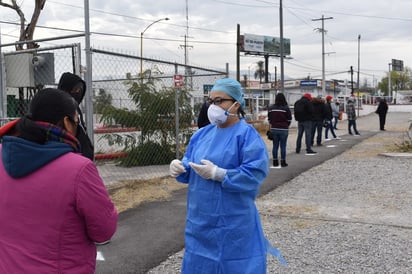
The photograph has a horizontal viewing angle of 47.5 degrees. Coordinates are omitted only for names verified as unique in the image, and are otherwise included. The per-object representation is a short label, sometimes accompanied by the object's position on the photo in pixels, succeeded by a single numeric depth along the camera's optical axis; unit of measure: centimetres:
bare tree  1895
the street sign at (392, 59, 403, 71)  10465
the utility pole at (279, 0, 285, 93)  2675
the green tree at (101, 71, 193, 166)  1081
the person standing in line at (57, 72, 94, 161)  417
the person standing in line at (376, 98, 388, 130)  2261
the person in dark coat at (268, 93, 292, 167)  1080
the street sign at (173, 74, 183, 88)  916
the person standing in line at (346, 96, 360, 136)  1964
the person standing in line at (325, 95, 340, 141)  1710
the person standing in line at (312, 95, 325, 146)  1504
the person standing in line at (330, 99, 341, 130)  2088
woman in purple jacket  199
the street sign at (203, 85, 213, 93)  1248
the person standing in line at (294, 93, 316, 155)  1316
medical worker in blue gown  286
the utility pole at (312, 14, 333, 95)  4681
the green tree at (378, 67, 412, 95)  11554
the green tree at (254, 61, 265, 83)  10950
